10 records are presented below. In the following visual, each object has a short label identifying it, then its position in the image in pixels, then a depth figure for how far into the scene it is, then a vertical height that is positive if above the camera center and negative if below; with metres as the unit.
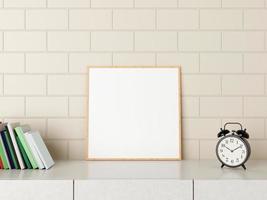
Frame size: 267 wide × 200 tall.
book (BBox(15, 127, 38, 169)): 1.79 -0.17
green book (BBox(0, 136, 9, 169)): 1.79 -0.23
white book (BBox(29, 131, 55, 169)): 1.79 -0.20
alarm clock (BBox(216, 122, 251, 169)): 1.77 -0.19
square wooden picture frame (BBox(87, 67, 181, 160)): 2.06 -0.04
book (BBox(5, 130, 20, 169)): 1.79 -0.21
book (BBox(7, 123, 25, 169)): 1.78 -0.17
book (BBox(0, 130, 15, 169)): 1.78 -0.20
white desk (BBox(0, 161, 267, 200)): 1.53 -0.31
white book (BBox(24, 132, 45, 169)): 1.78 -0.20
